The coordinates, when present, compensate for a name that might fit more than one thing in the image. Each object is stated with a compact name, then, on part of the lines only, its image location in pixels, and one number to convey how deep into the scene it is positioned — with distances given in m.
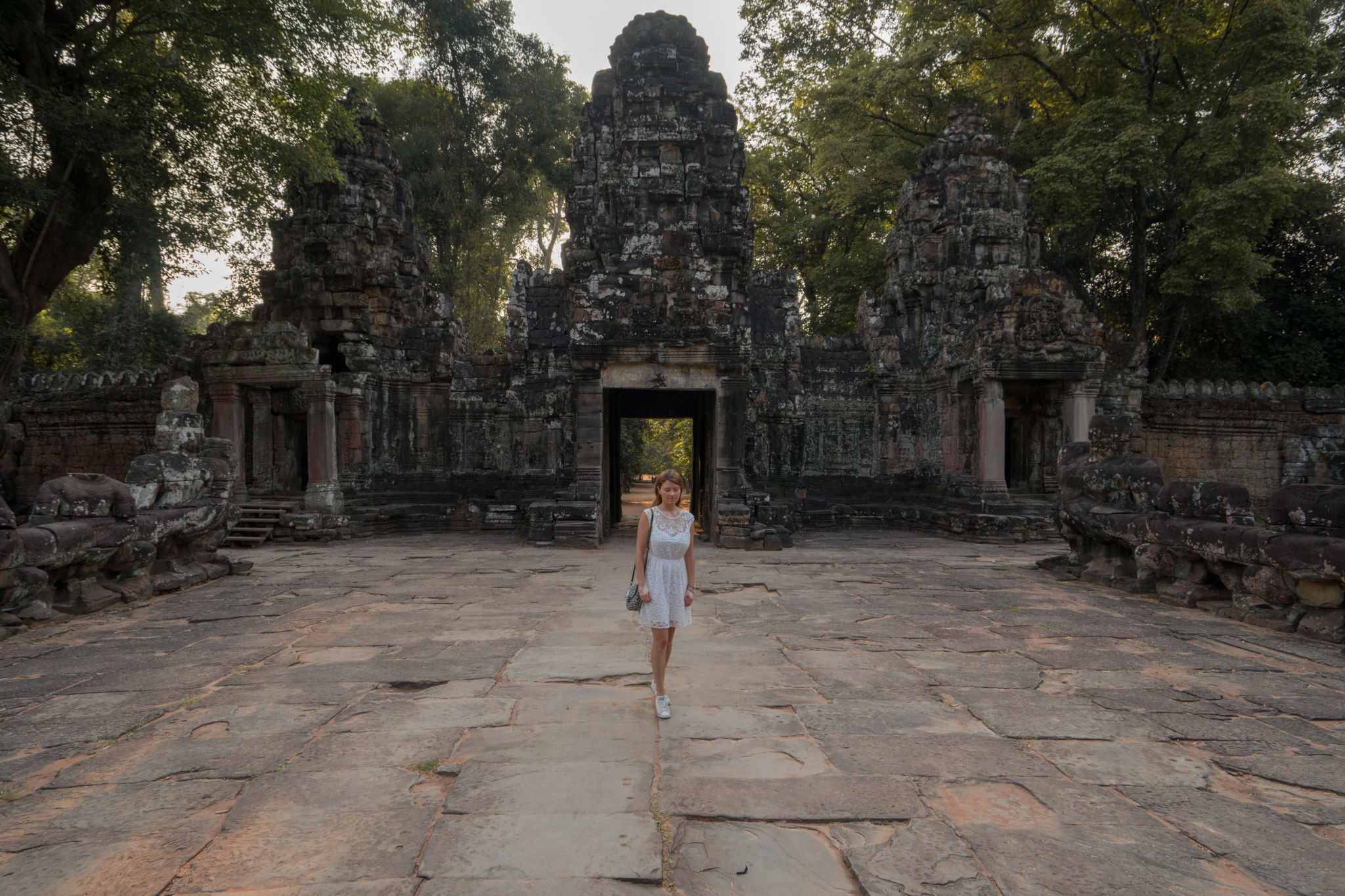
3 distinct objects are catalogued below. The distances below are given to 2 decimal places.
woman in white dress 3.81
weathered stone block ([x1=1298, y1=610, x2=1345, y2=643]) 5.16
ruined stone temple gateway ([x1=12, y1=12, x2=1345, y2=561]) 11.04
